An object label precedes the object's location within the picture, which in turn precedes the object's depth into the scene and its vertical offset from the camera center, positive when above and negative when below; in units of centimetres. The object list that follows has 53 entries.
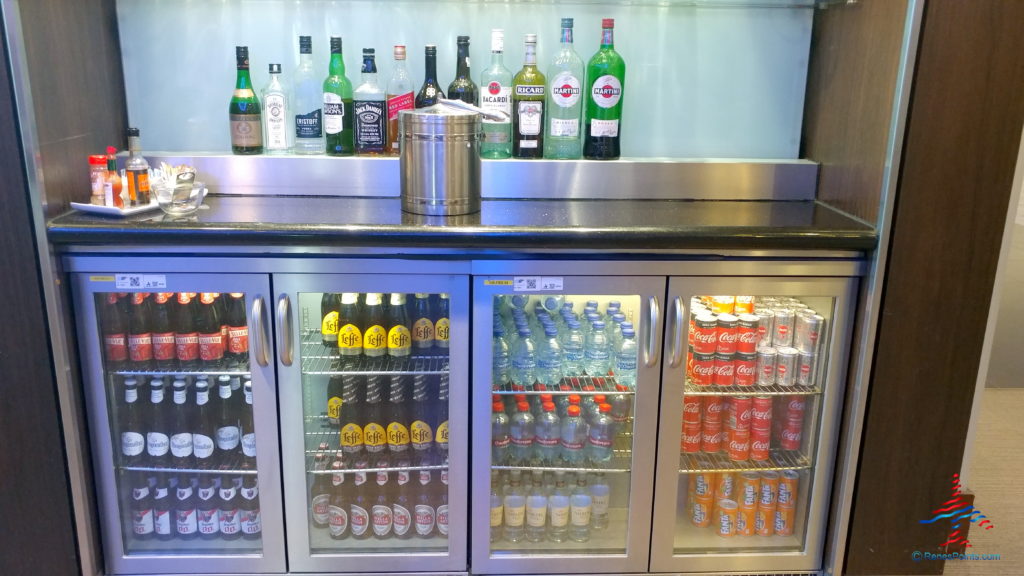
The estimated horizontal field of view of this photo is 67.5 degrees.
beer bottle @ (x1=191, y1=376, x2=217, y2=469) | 189 -82
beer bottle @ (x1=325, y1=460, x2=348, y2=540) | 196 -104
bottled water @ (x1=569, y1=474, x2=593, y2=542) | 198 -104
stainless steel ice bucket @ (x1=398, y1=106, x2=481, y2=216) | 178 -14
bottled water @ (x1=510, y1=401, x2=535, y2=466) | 192 -83
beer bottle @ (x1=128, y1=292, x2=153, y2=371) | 180 -56
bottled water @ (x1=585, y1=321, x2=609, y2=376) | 190 -62
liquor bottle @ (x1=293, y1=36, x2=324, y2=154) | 214 -4
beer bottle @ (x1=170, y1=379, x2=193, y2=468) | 188 -82
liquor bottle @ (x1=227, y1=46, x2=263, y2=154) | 210 -7
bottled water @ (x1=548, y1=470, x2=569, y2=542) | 197 -104
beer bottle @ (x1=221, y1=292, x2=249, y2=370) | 181 -55
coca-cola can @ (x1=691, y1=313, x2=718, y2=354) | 186 -55
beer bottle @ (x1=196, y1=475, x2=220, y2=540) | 195 -103
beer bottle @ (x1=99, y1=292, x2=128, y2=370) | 178 -55
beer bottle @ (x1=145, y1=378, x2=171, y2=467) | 187 -81
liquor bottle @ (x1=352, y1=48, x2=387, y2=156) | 208 -5
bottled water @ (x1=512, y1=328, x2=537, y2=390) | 189 -64
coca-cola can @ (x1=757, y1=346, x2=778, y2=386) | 191 -64
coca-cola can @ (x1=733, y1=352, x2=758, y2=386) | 190 -65
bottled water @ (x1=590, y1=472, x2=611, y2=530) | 200 -102
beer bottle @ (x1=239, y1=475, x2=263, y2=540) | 194 -103
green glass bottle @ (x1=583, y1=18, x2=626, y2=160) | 208 +0
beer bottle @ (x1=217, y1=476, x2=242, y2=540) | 195 -104
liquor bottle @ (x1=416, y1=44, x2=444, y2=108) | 208 +2
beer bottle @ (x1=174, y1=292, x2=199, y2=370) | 182 -56
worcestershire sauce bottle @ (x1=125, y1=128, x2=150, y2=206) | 179 -21
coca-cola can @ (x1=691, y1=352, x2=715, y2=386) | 189 -65
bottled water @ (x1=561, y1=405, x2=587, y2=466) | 195 -85
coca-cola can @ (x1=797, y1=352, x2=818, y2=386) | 189 -64
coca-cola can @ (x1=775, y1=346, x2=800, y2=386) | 190 -64
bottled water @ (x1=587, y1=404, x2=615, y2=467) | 195 -84
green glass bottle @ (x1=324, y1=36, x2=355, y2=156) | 209 -4
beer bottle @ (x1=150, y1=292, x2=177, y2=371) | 182 -56
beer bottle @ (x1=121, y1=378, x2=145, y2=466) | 185 -80
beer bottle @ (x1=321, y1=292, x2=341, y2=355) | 186 -54
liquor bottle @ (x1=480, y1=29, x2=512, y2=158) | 211 -1
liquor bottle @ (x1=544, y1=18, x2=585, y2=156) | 211 -2
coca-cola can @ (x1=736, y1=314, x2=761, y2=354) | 188 -55
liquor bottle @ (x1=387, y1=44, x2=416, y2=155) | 212 -1
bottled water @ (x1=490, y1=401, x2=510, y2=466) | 192 -82
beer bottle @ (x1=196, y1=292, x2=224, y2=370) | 182 -56
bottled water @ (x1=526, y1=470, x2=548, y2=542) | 198 -104
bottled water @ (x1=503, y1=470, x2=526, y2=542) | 196 -103
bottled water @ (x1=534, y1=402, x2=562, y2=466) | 194 -84
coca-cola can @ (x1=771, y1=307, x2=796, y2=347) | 190 -55
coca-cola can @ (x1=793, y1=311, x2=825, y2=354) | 187 -55
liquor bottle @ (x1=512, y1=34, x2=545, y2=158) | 209 -3
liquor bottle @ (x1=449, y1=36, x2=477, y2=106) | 209 +3
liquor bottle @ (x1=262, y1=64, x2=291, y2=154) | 212 -7
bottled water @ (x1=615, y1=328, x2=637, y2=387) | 188 -63
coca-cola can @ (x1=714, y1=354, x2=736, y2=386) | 189 -65
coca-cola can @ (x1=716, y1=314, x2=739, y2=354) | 187 -55
